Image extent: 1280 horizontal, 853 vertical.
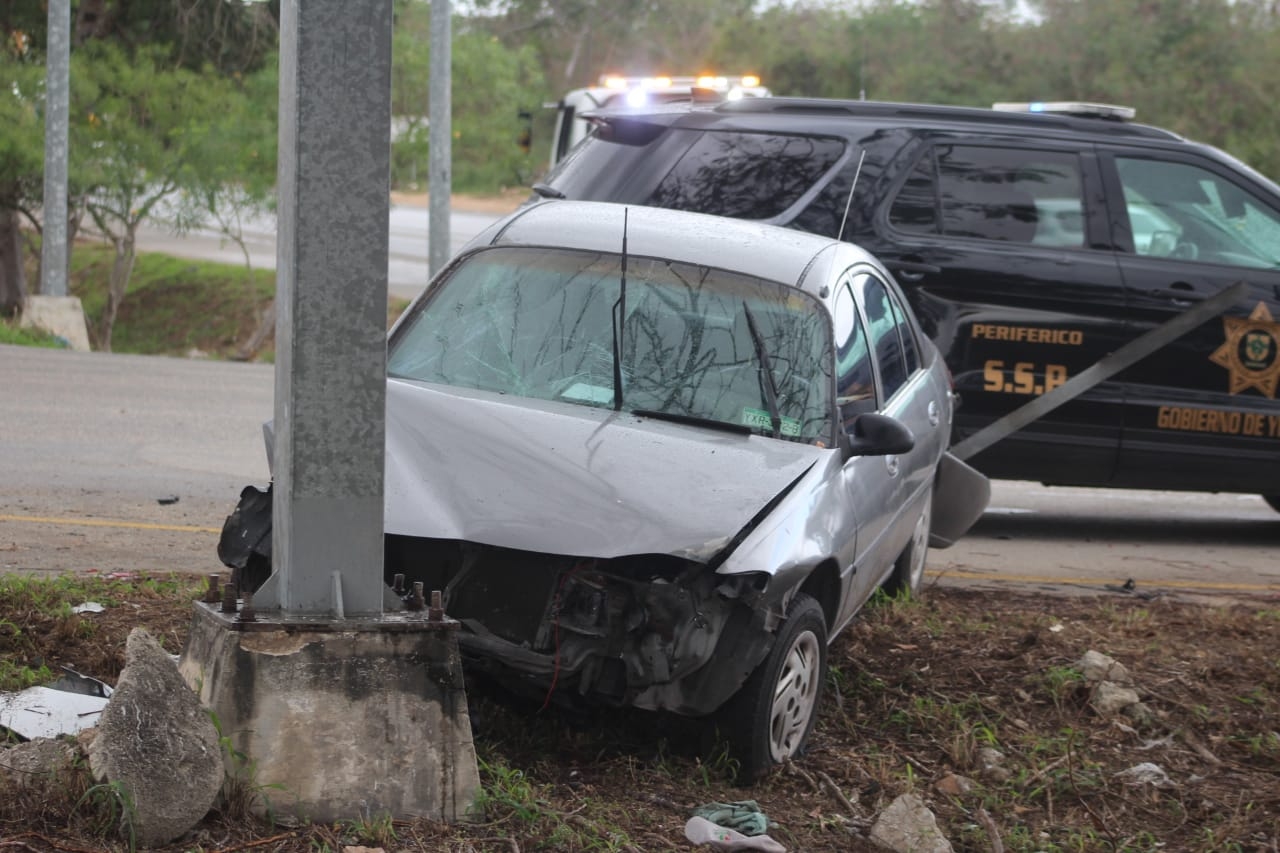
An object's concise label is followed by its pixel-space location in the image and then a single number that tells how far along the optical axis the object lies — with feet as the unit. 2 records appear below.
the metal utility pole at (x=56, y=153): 60.80
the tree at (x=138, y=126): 77.92
